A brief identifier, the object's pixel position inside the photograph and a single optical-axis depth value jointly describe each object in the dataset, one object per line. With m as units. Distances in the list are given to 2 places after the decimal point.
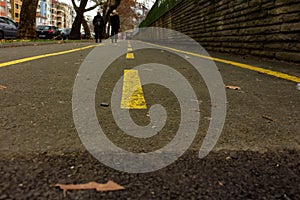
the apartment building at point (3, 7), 71.56
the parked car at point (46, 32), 27.27
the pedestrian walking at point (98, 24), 19.20
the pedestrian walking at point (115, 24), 20.42
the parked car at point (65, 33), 33.75
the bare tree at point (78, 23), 23.94
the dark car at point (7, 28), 17.75
